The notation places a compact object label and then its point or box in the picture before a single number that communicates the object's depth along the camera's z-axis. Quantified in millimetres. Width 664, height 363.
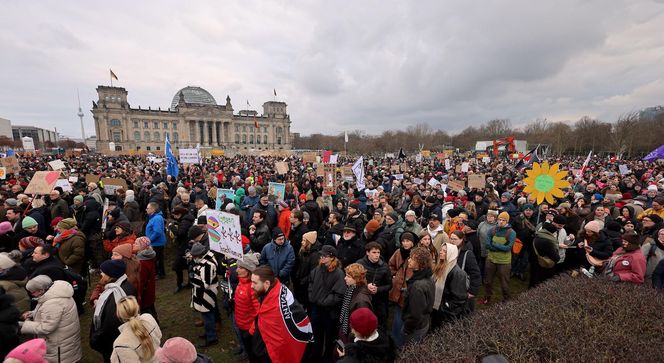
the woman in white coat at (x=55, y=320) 3423
